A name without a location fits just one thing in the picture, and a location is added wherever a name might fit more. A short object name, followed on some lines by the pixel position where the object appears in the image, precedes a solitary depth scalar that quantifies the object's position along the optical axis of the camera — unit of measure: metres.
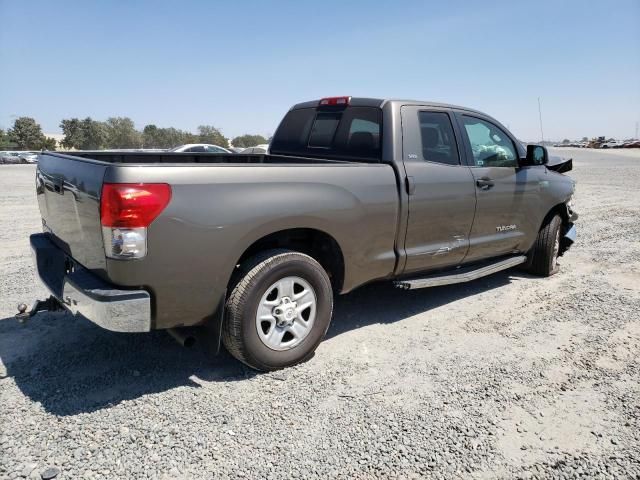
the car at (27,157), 43.50
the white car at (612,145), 74.97
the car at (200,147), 20.95
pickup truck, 2.76
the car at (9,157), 42.47
